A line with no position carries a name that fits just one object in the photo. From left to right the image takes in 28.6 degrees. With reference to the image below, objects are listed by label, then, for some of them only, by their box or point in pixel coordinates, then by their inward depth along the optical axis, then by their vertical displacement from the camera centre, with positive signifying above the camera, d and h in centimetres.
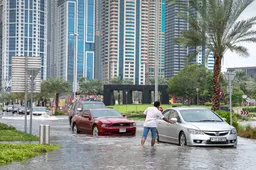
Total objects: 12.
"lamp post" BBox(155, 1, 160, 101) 3706 +331
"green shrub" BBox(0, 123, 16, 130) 2390 -157
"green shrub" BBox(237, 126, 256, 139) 2214 -169
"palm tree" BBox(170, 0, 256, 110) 3139 +427
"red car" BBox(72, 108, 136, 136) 2170 -127
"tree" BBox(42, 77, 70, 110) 8112 +137
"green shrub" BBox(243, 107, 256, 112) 7025 -200
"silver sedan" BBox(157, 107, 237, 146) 1584 -112
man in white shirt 1566 -73
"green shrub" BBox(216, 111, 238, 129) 2525 -112
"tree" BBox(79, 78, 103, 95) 13261 +199
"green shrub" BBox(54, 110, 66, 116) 6502 -241
